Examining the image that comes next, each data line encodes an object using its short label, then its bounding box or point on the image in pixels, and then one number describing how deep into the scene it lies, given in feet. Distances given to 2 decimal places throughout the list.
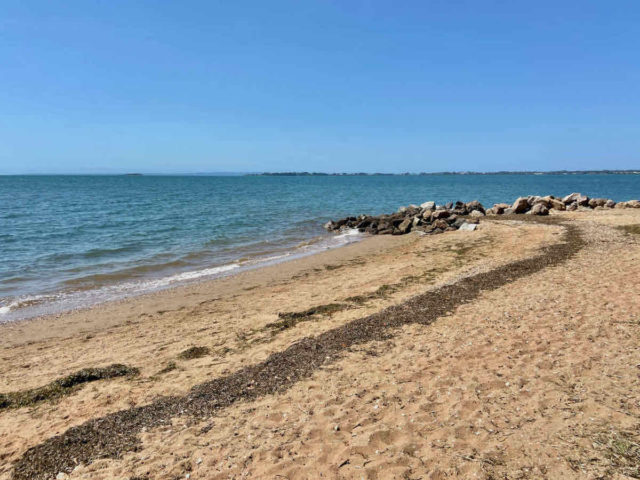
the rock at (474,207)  110.73
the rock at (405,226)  89.97
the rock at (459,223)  86.36
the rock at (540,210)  97.55
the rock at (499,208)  108.78
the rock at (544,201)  108.47
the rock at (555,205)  106.22
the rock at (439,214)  94.73
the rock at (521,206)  104.01
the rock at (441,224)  86.48
